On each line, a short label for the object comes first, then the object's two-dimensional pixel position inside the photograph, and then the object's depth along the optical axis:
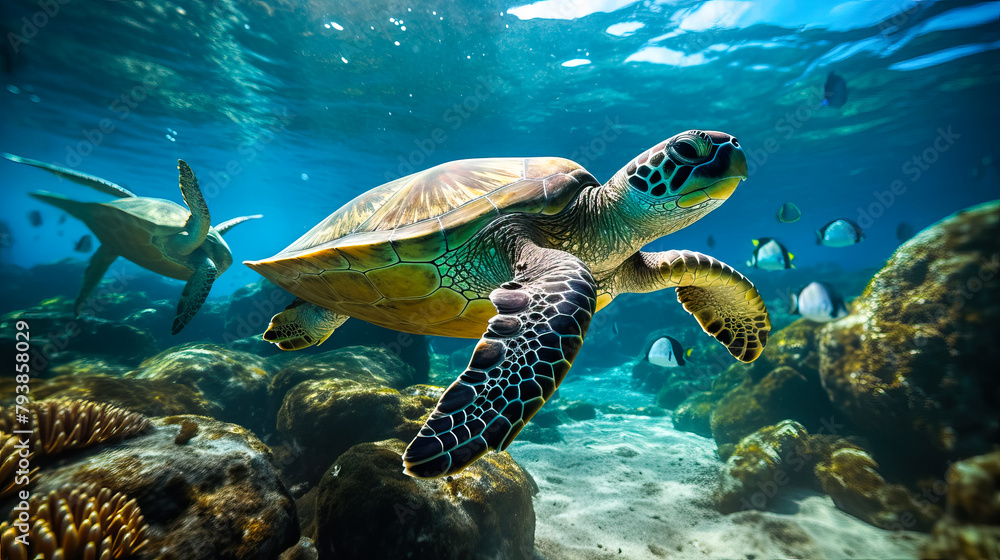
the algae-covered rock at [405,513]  2.04
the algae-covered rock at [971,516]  0.69
